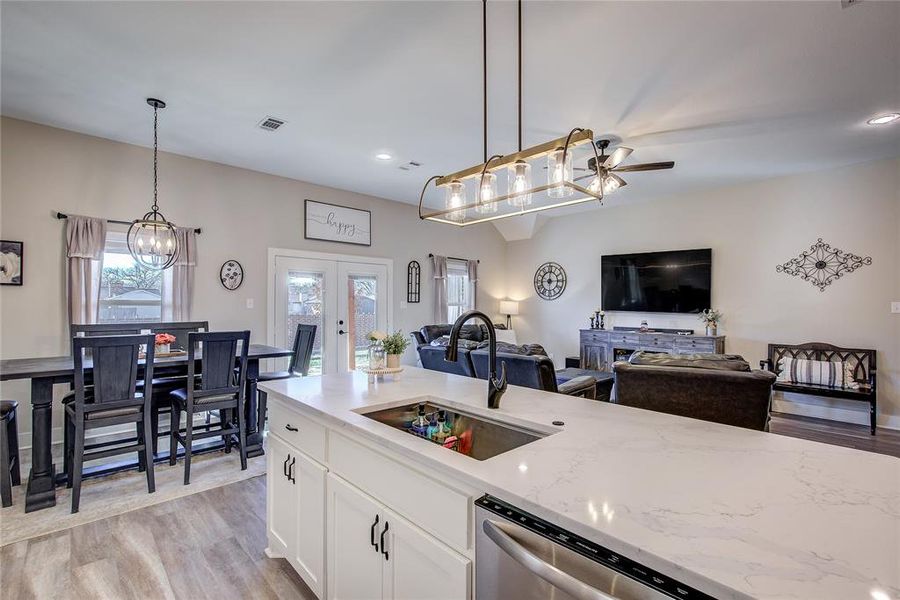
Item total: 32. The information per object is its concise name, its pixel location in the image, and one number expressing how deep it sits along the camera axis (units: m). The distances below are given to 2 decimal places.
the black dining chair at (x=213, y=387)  3.14
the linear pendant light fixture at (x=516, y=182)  1.67
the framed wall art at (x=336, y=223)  5.54
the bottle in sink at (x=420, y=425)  1.82
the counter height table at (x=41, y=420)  2.70
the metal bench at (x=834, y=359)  4.34
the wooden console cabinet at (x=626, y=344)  5.49
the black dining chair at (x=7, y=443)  2.67
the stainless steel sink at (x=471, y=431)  1.62
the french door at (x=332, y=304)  5.31
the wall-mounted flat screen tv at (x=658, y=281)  5.81
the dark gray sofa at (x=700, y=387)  2.47
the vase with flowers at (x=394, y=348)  2.33
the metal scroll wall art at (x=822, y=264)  4.73
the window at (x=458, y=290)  7.41
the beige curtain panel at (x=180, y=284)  4.37
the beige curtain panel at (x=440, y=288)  6.91
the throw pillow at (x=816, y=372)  4.53
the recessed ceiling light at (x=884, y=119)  3.44
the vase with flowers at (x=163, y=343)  3.58
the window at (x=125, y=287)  4.10
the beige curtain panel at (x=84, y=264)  3.80
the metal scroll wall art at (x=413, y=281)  6.62
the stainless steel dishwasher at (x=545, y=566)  0.77
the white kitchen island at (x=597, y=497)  0.73
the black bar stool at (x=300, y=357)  4.05
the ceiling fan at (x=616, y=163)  3.38
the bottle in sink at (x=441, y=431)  1.77
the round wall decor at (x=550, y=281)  7.43
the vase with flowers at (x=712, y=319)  5.63
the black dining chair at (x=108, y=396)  2.69
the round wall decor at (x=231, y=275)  4.77
